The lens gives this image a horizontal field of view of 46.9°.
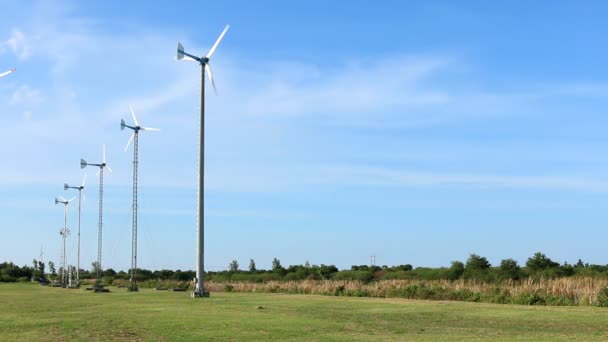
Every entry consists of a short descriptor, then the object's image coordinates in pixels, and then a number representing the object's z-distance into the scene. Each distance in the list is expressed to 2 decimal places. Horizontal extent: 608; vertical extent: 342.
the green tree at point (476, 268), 67.06
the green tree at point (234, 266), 129.10
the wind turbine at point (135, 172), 59.00
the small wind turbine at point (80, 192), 84.95
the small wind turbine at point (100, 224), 72.88
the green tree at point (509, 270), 62.55
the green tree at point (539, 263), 69.75
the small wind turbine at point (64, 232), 97.85
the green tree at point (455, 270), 72.14
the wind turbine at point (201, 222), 40.25
